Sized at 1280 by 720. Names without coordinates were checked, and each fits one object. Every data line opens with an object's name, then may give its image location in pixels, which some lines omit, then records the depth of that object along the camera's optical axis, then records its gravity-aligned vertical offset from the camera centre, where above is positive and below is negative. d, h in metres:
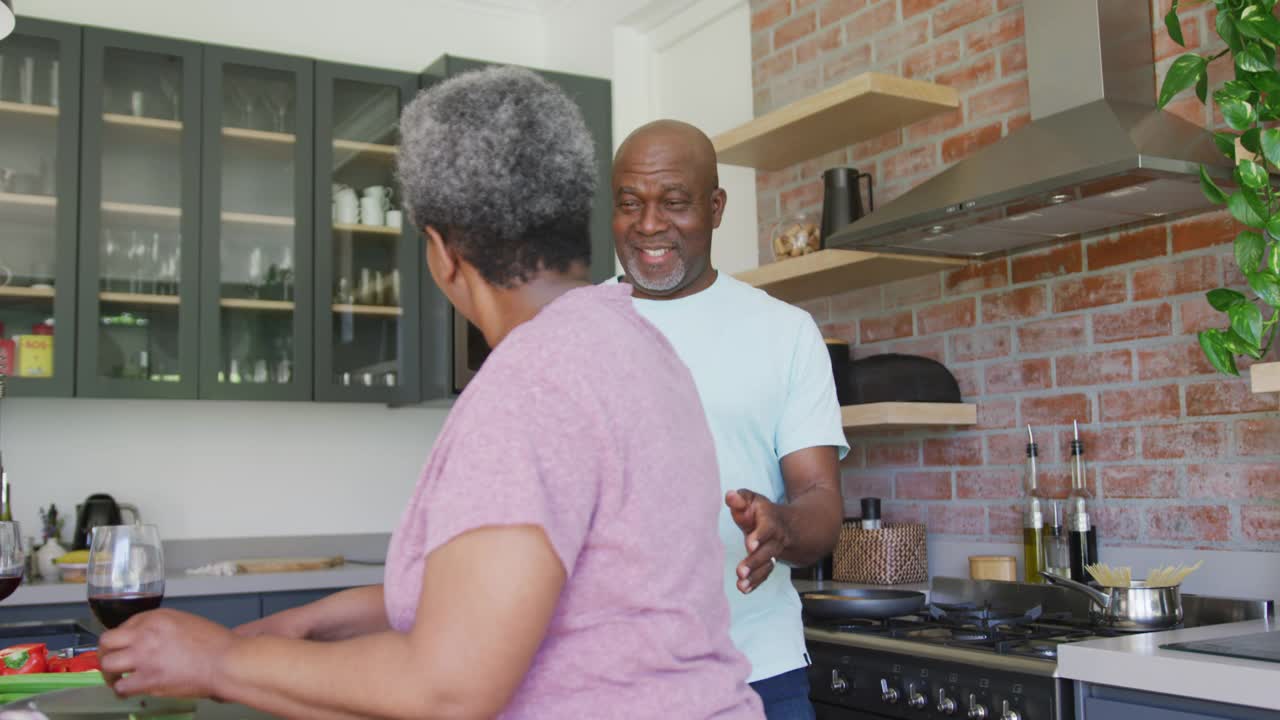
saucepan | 2.11 -0.30
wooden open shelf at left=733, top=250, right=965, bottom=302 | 2.79 +0.39
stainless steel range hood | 2.13 +0.48
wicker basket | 2.80 -0.28
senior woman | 0.84 -0.05
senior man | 1.71 +0.10
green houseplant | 1.94 +0.42
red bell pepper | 1.30 -0.22
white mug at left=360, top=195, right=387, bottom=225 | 4.05 +0.77
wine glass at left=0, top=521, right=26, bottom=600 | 1.47 -0.13
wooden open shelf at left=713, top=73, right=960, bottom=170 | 2.78 +0.76
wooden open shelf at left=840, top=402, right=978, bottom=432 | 2.69 +0.04
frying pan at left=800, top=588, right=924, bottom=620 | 2.42 -0.33
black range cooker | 1.96 -0.38
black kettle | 3.64 -0.19
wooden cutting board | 3.70 -0.36
